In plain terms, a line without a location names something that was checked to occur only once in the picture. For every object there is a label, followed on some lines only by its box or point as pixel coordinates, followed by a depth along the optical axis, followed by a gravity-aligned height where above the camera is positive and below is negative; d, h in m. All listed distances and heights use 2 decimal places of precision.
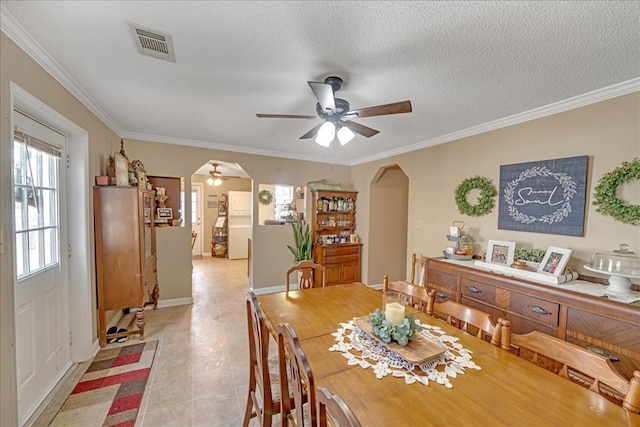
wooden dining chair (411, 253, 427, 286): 2.93 -0.84
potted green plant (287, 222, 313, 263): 4.36 -0.69
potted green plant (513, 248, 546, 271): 2.32 -0.46
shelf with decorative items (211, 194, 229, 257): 7.37 -1.06
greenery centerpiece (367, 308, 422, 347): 1.27 -0.63
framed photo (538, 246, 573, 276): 2.06 -0.45
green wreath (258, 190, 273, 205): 5.97 +0.10
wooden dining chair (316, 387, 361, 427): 0.59 -0.50
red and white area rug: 1.77 -1.49
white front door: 1.70 -0.49
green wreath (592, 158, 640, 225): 1.87 +0.09
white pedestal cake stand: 1.72 -0.52
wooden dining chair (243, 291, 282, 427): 1.35 -0.95
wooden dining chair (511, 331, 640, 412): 0.87 -0.64
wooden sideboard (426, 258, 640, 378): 1.58 -0.77
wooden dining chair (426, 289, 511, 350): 1.32 -0.67
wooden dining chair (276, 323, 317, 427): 0.86 -0.67
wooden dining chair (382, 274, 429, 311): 1.91 -0.68
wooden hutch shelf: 4.55 -0.60
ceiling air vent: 1.44 +0.91
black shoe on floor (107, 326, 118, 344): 2.73 -1.40
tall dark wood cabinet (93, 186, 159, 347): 2.58 -0.52
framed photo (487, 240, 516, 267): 2.50 -0.46
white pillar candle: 1.32 -0.56
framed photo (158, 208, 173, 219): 3.71 -0.19
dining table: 0.87 -0.72
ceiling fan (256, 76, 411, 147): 1.68 +0.63
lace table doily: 1.11 -0.72
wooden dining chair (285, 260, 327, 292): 2.61 -0.78
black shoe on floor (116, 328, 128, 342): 2.77 -1.49
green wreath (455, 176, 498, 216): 2.81 +0.10
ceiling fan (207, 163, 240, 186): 6.35 +0.63
